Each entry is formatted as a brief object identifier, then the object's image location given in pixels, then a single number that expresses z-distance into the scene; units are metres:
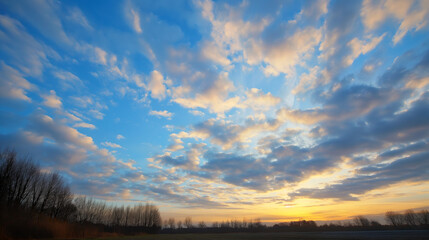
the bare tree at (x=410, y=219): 124.40
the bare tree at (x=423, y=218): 119.81
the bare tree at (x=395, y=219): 130.74
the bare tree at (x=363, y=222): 148.73
